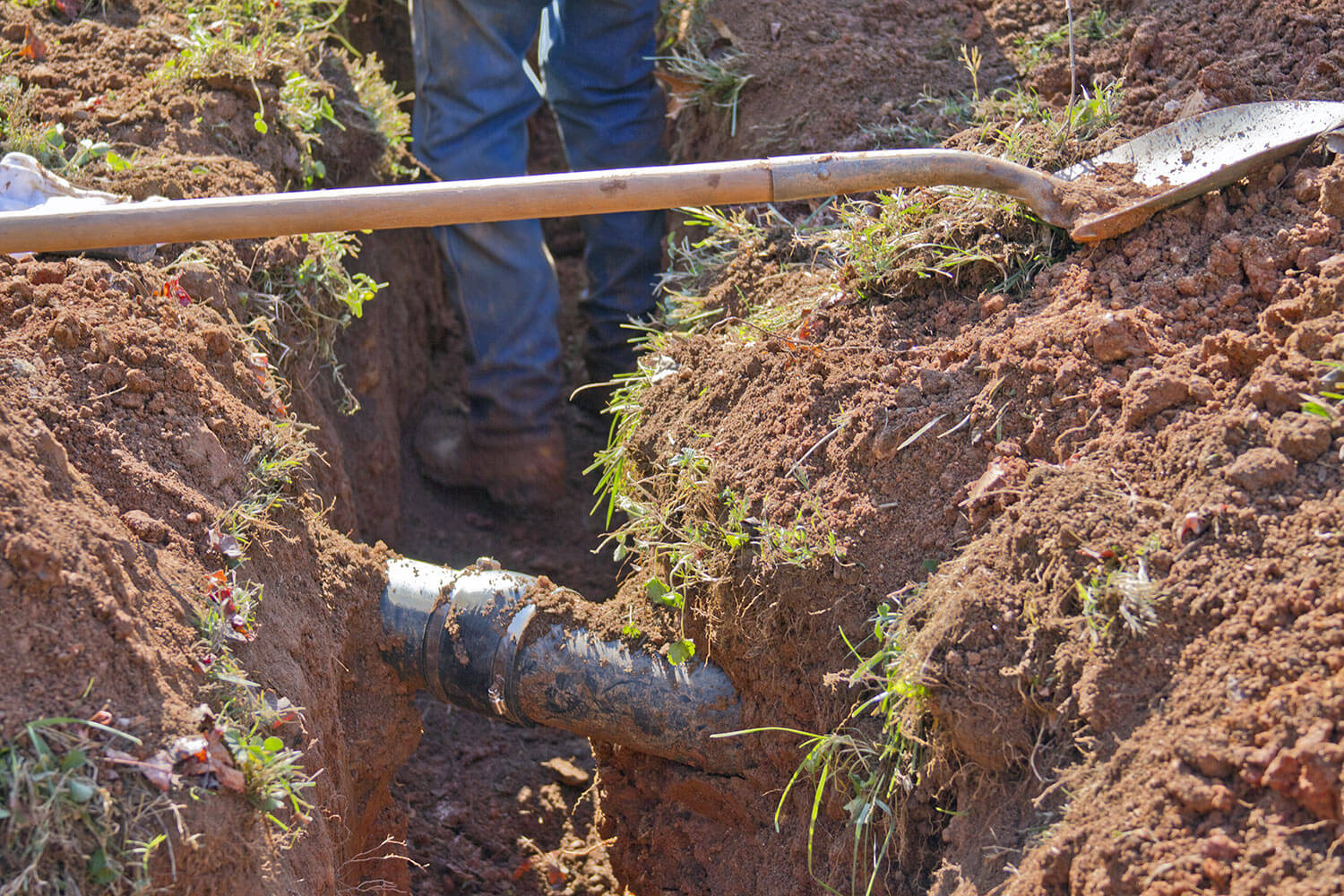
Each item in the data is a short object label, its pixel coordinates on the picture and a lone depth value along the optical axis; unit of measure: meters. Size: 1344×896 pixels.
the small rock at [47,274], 2.09
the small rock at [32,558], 1.56
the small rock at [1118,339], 1.89
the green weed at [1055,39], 2.70
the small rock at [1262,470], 1.57
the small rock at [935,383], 2.07
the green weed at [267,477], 2.04
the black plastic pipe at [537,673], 2.13
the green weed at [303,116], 2.97
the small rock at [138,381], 2.02
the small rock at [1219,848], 1.34
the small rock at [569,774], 2.85
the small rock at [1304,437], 1.57
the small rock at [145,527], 1.86
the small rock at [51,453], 1.74
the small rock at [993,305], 2.14
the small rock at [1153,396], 1.77
